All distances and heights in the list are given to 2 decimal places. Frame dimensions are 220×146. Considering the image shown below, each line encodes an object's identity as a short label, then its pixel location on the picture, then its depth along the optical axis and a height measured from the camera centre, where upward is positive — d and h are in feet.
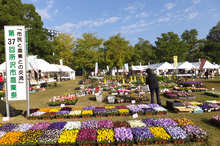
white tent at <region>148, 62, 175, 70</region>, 94.83 +5.10
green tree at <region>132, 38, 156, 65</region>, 191.21 +25.31
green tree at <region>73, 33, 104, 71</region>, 126.93 +25.25
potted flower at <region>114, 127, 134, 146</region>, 14.57 -7.87
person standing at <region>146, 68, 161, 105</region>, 27.95 -1.94
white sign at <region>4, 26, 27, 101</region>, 22.71 +2.52
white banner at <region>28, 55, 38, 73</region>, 54.17 +6.38
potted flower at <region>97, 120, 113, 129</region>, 17.83 -7.70
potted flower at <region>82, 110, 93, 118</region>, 23.12 -7.71
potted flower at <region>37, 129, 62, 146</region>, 14.57 -7.87
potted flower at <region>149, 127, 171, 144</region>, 14.87 -7.98
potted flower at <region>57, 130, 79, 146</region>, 14.43 -7.91
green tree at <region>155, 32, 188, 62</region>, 171.32 +36.75
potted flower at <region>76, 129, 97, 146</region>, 14.49 -7.88
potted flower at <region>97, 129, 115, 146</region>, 14.51 -7.91
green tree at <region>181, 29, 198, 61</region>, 229.33 +76.01
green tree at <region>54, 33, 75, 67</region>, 151.63 +34.92
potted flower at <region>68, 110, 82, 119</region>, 23.06 -7.82
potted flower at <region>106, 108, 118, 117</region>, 23.61 -7.72
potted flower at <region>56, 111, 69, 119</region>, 23.16 -7.82
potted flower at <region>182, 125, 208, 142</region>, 15.03 -7.92
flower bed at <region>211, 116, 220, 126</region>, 18.69 -7.70
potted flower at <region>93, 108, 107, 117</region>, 23.47 -7.64
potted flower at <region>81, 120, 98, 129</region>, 18.03 -7.75
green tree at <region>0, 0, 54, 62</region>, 78.64 +38.19
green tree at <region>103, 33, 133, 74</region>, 139.85 +27.72
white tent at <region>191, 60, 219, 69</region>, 89.81 +4.94
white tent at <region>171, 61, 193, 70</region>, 92.73 +4.74
